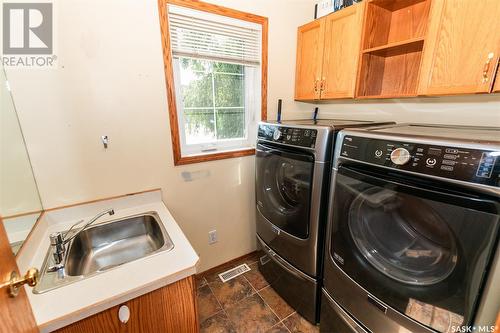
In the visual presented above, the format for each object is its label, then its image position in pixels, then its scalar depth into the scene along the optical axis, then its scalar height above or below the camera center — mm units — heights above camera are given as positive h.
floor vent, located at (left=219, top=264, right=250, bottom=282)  1933 -1441
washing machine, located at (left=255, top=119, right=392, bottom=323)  1198 -607
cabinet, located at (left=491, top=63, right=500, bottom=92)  953 +95
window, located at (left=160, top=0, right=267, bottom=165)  1461 +208
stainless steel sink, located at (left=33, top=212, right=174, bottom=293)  1145 -774
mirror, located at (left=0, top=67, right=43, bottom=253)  951 -337
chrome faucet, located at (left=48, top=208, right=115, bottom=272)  944 -630
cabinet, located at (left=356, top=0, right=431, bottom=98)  1406 +358
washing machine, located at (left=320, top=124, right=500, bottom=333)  684 -453
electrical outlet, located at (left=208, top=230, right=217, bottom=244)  1889 -1084
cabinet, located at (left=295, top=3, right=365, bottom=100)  1492 +367
